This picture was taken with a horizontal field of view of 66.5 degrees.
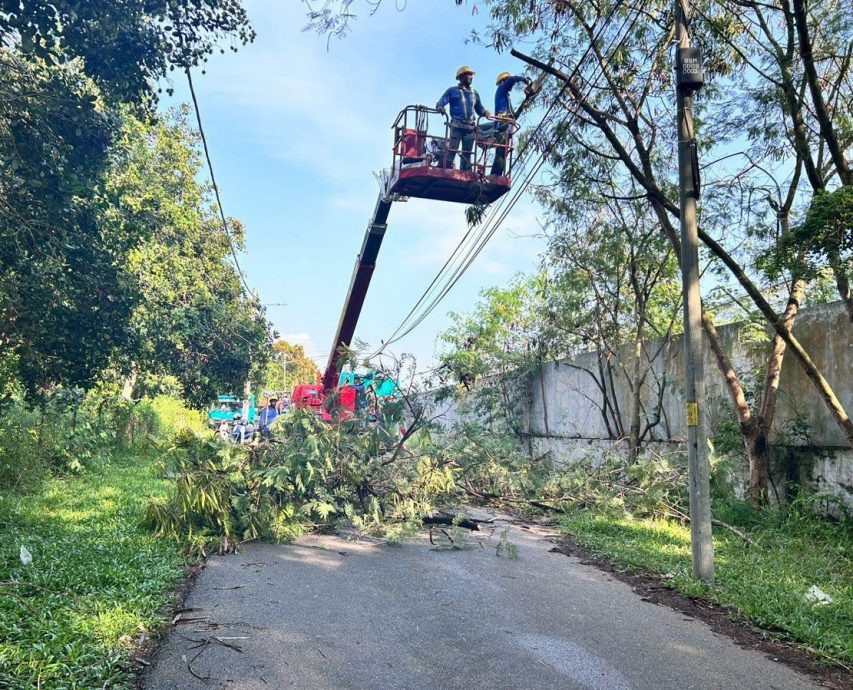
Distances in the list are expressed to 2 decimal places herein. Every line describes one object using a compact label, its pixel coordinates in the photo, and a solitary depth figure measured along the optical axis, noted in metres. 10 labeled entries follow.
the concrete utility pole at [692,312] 6.72
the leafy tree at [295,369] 52.57
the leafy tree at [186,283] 15.25
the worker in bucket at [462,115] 10.15
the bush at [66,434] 10.59
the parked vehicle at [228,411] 25.29
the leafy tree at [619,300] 12.77
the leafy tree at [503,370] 17.59
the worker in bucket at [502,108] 10.27
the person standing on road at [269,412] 17.88
